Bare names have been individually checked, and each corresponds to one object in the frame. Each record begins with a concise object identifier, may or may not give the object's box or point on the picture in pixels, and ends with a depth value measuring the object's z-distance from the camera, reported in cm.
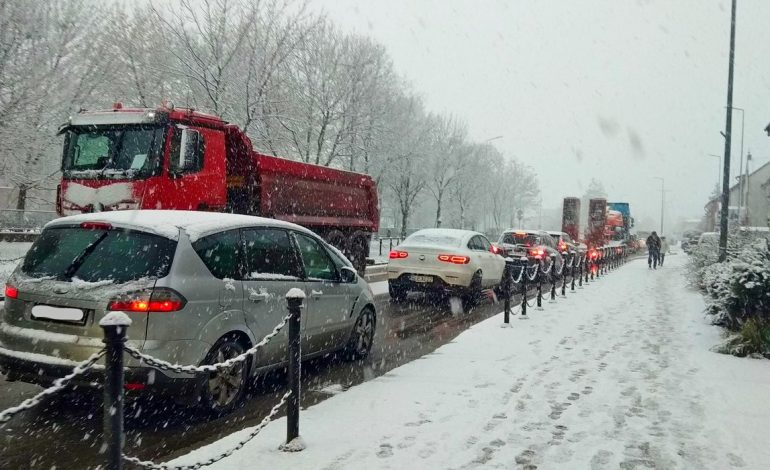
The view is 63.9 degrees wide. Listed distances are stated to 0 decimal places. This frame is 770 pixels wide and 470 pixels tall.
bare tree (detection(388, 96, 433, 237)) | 4050
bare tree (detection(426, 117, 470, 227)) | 5006
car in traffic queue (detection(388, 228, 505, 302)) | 1215
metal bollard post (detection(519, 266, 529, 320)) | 1097
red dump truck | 952
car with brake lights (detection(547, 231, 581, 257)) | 2108
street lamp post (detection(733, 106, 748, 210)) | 3696
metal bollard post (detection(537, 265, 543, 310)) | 1230
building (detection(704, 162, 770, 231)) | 6262
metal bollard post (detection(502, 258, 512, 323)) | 978
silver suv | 438
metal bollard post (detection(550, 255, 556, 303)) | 1380
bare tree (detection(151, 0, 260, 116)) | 2278
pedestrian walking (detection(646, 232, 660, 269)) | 2878
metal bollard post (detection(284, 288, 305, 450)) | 426
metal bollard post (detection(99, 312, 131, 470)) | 288
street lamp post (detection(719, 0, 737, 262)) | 1656
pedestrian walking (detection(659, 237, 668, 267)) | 3080
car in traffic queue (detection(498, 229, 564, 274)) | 1833
